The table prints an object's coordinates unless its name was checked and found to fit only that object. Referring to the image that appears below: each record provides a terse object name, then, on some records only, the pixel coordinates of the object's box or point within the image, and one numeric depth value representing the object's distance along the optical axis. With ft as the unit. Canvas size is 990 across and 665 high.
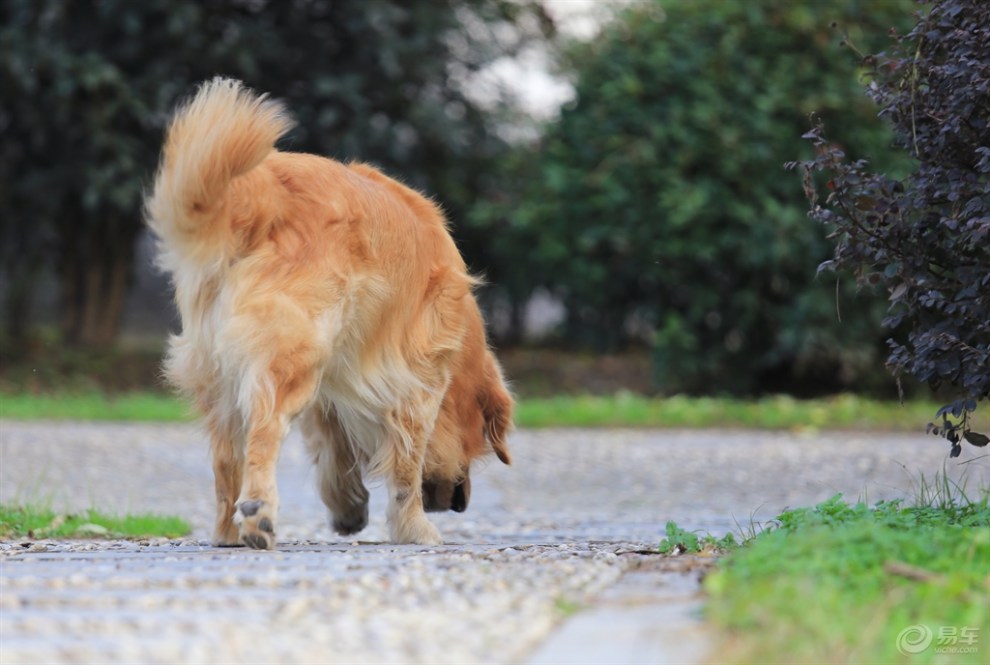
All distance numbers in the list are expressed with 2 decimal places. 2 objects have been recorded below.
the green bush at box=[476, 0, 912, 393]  95.50
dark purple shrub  33.27
